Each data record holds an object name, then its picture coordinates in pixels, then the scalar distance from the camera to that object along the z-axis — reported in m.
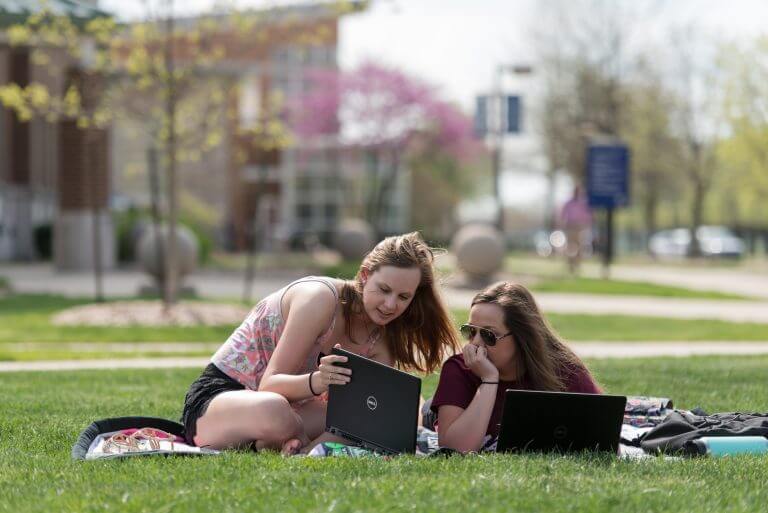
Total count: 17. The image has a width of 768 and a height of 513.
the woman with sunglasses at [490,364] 5.43
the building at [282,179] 46.69
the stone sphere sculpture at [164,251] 18.25
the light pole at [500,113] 30.70
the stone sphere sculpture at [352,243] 30.66
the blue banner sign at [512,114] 30.78
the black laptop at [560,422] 5.20
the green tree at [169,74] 14.82
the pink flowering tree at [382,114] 43.34
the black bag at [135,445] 5.32
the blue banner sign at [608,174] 26.12
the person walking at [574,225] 26.84
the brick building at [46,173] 23.03
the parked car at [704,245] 53.31
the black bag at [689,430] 5.66
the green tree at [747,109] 37.25
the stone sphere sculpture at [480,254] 22.73
